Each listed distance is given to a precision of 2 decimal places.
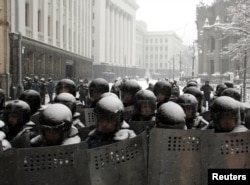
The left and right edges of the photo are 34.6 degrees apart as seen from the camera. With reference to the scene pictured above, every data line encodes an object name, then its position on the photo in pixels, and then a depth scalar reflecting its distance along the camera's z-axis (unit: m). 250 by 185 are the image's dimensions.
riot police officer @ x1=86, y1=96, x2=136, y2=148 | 4.31
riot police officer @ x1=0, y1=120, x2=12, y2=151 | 4.03
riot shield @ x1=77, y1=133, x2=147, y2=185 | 3.38
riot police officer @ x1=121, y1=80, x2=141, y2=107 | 7.73
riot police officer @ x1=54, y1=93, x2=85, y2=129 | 6.31
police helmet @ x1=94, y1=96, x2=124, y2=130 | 4.32
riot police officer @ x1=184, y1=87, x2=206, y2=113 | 7.93
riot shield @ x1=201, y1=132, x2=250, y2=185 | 3.64
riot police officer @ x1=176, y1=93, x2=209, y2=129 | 5.73
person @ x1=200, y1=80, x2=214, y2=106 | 18.53
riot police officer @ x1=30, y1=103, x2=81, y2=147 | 3.99
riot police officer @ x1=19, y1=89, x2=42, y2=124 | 6.85
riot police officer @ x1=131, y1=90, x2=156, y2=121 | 5.74
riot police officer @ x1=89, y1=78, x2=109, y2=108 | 7.93
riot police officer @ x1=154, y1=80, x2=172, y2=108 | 7.61
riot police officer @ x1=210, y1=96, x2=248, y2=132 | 4.30
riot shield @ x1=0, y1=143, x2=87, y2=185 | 3.32
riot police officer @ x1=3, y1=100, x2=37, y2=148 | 5.26
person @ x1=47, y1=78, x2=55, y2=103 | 22.61
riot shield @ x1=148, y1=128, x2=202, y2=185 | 3.62
